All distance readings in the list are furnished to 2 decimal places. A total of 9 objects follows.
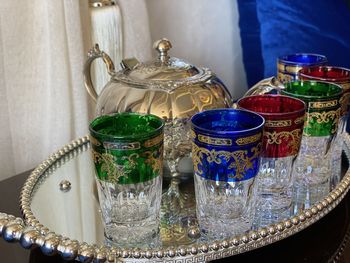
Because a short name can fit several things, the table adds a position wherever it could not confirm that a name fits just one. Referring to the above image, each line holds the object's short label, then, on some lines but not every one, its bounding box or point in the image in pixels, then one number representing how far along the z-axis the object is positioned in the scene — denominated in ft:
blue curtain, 2.83
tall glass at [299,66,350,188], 1.78
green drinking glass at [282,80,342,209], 1.62
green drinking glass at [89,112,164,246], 1.31
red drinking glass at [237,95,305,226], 1.46
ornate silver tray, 1.24
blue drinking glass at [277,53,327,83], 2.24
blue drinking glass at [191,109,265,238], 1.30
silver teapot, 1.72
